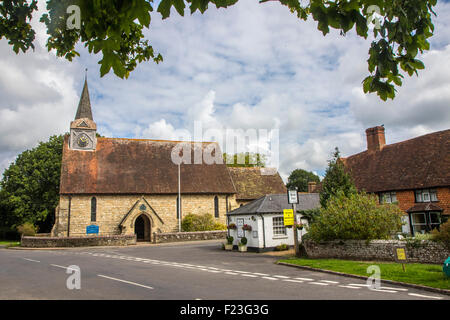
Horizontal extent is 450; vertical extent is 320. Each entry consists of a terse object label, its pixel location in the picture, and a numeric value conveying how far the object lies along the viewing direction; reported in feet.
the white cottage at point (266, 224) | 78.07
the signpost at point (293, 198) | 65.99
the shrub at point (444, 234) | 45.88
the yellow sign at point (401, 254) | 39.42
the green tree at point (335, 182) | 69.70
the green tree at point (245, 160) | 235.17
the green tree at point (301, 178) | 262.88
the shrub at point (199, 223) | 120.78
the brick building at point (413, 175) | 76.89
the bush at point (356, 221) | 55.31
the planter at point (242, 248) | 80.18
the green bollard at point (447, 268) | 34.32
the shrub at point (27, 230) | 114.38
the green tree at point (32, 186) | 142.00
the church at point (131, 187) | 115.85
